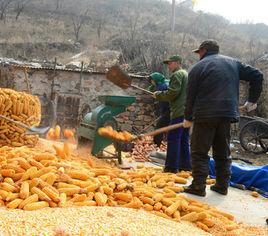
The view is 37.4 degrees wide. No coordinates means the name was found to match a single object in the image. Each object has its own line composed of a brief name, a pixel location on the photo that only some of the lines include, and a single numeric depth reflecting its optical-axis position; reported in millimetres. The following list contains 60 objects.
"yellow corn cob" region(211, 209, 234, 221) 4391
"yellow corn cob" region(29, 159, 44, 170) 4462
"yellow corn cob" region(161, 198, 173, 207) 4320
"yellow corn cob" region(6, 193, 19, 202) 3723
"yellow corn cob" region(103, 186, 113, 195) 4246
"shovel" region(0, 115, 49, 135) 5566
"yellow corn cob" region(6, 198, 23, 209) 3614
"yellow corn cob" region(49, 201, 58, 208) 3750
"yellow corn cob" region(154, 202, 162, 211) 4180
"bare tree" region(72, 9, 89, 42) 33238
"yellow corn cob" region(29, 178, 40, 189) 4027
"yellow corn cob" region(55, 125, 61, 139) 7875
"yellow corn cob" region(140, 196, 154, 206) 4266
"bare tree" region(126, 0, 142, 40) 39175
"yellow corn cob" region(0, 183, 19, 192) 3916
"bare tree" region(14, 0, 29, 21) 35481
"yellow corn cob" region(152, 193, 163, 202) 4343
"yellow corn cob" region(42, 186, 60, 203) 3820
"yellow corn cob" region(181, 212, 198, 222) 4109
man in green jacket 6172
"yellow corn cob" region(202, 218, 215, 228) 4074
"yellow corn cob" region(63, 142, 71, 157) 5679
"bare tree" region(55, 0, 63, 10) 41812
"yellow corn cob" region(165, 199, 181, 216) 4098
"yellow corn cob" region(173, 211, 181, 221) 4038
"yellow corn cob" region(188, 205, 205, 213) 4311
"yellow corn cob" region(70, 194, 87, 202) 3951
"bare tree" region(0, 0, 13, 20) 34328
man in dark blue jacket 4965
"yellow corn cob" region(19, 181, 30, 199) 3786
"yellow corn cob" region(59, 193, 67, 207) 3760
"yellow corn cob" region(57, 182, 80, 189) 4145
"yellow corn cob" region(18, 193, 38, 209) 3650
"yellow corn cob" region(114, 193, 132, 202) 4223
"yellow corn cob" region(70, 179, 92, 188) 4270
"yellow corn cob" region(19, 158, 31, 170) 4424
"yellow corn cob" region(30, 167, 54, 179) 4234
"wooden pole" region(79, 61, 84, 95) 11656
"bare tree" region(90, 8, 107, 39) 35288
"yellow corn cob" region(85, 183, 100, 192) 4185
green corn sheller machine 6734
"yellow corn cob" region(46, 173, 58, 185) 4145
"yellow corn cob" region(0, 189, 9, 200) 3754
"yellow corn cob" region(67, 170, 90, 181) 4449
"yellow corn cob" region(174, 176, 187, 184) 5609
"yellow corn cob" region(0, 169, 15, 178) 4223
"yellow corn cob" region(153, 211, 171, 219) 4023
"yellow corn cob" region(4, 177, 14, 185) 4074
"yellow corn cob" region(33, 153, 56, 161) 4789
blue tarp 5836
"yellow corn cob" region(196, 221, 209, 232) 4000
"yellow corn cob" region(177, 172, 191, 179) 5992
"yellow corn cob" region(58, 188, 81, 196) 4035
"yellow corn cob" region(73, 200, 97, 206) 3851
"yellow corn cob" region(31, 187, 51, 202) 3793
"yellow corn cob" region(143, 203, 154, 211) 4141
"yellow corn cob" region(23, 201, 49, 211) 3590
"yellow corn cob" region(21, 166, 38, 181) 4184
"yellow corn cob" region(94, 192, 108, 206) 3957
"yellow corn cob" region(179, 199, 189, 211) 4301
